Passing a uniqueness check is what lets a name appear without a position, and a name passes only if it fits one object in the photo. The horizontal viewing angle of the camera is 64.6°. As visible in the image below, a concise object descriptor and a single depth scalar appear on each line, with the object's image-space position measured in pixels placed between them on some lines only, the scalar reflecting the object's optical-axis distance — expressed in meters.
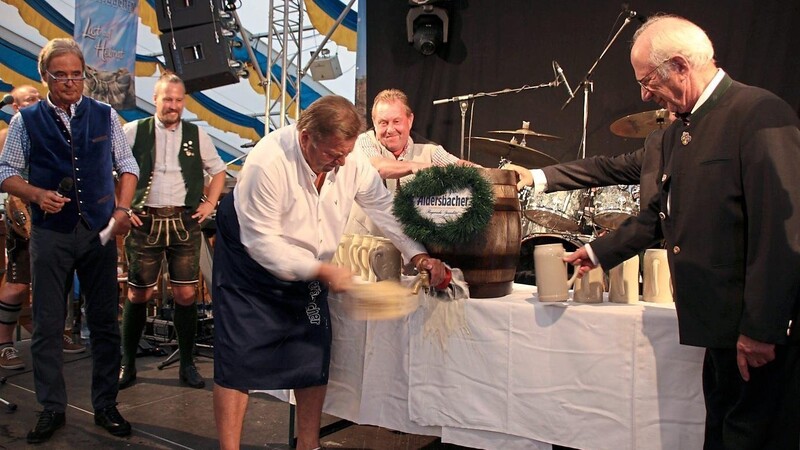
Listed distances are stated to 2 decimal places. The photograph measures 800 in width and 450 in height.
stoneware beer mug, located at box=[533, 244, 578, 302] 2.04
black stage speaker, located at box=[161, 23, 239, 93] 5.45
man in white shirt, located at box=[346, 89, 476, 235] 3.02
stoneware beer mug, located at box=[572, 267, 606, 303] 2.11
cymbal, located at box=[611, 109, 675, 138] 3.82
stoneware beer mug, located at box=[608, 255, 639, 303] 2.13
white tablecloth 1.88
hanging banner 6.25
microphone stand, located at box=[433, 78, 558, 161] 4.77
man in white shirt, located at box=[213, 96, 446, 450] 2.08
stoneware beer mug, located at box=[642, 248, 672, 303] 2.12
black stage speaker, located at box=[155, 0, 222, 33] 5.50
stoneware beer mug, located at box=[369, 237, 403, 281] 2.39
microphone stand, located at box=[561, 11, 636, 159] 4.34
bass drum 3.73
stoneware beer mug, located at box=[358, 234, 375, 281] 2.56
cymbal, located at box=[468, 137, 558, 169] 4.14
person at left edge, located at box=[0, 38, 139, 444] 2.92
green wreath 2.09
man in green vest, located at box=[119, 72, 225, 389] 3.80
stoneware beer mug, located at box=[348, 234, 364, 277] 2.61
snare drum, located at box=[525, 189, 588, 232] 3.91
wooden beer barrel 2.16
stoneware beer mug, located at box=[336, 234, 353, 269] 2.66
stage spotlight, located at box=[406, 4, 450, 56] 5.17
